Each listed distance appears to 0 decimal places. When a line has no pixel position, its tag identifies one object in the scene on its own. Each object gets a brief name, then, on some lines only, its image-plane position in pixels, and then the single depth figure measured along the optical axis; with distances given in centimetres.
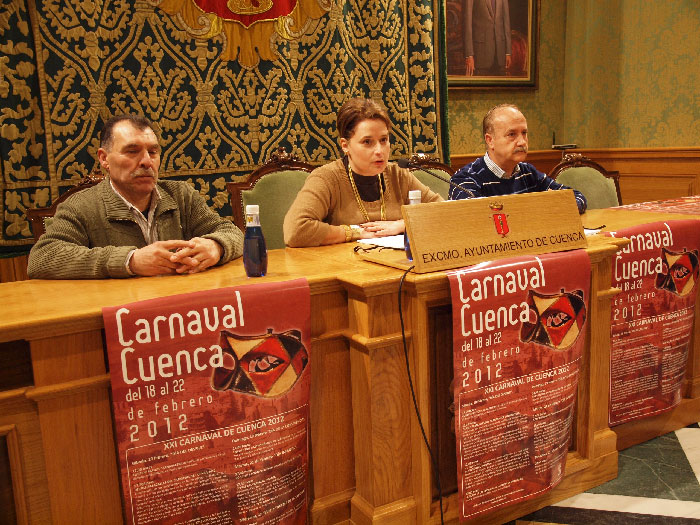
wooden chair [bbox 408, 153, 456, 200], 303
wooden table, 134
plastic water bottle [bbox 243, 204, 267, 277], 165
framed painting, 443
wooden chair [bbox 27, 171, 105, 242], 227
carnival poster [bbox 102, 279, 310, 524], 138
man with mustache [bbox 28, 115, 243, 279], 172
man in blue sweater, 258
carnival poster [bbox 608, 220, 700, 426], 212
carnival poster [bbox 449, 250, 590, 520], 162
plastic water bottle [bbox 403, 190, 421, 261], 172
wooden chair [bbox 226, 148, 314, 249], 272
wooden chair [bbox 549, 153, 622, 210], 324
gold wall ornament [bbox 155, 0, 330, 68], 330
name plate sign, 160
